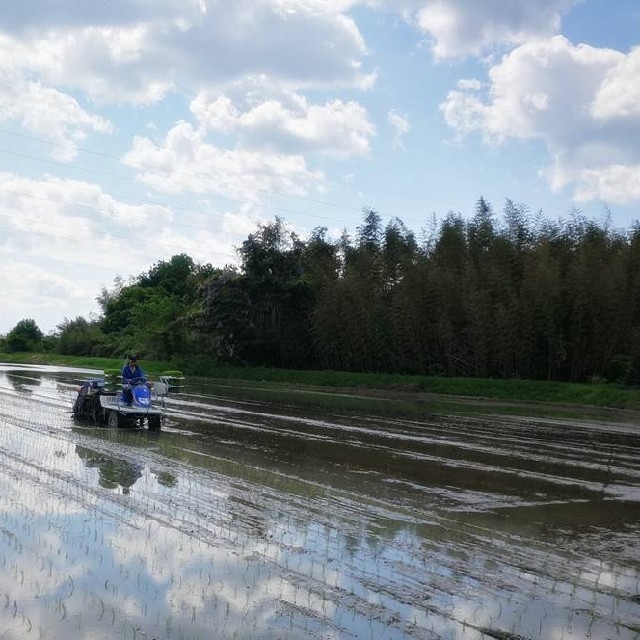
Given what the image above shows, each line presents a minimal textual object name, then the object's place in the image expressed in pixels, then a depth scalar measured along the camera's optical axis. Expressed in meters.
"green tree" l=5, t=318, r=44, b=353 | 87.12
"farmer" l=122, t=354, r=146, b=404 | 15.63
